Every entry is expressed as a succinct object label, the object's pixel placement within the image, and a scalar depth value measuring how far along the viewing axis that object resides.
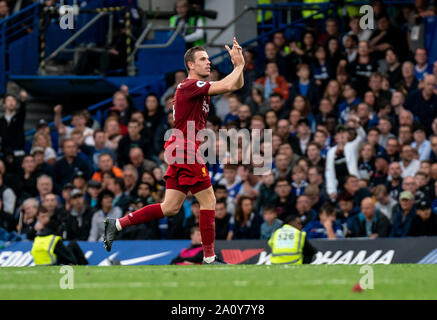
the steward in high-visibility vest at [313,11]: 21.27
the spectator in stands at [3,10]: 22.70
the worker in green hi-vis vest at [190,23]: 21.31
